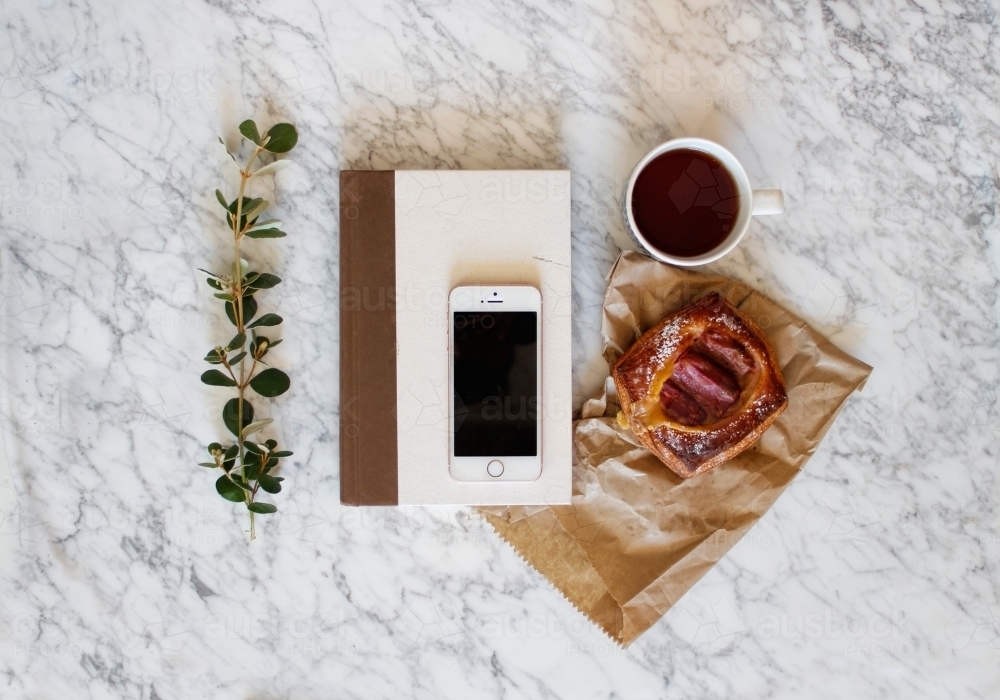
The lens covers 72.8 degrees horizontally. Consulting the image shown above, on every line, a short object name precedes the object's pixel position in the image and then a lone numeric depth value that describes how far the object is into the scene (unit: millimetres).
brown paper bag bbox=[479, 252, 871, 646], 911
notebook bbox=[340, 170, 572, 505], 899
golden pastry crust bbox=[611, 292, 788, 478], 857
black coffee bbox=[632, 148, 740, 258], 871
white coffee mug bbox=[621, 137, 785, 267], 852
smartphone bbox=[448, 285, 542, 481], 891
